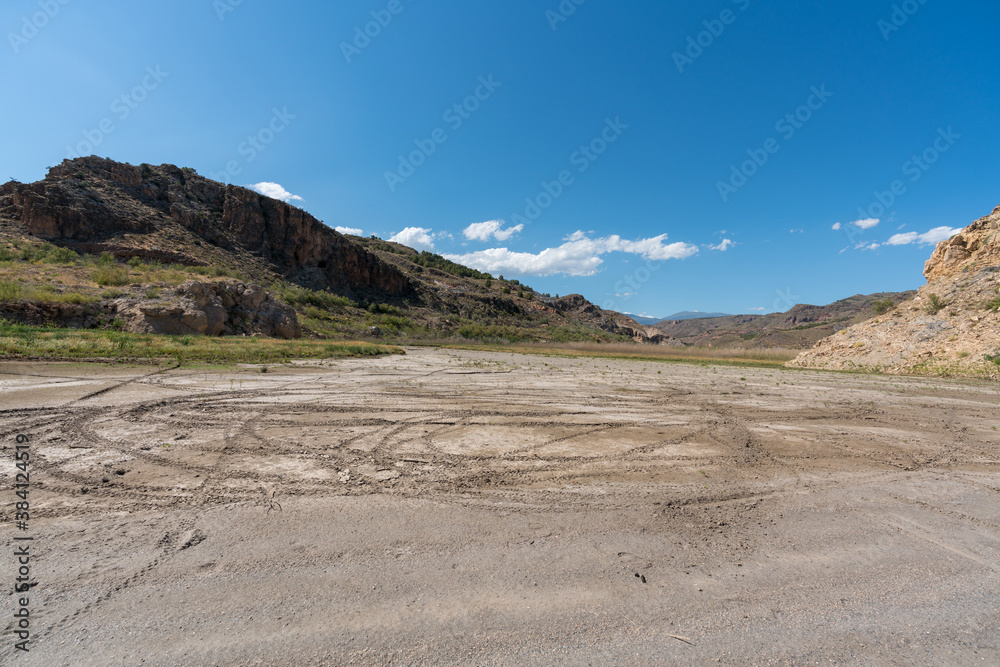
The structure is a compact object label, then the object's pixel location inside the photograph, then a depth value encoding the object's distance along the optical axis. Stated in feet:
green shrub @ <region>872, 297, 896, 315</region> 108.33
